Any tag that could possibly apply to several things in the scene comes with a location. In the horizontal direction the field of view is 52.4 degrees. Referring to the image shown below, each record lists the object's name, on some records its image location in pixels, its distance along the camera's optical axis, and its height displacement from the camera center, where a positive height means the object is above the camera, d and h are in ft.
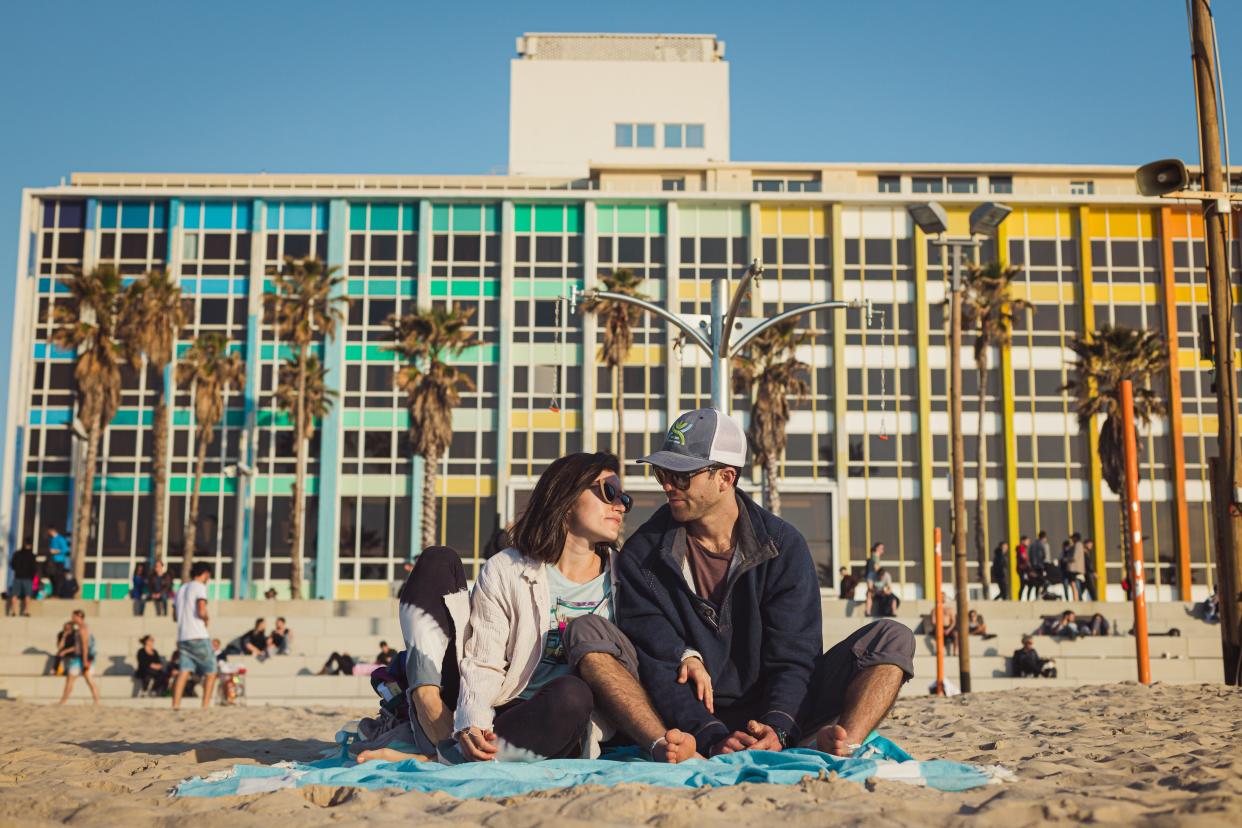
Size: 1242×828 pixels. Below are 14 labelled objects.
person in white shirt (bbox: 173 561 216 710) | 49.98 -3.51
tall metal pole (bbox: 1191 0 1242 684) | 37.60 +5.46
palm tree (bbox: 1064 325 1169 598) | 133.74 +18.40
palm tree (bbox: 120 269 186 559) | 136.98 +22.75
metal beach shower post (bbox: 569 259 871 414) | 45.78 +8.18
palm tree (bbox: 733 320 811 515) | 138.62 +17.09
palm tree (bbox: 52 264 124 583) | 133.28 +20.73
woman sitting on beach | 16.21 -1.27
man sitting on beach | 16.12 -1.07
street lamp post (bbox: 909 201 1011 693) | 56.54 +9.53
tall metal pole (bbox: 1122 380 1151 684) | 46.44 +0.63
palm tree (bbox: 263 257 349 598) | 141.59 +25.39
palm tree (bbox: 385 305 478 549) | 138.31 +16.95
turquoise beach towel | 14.92 -2.85
